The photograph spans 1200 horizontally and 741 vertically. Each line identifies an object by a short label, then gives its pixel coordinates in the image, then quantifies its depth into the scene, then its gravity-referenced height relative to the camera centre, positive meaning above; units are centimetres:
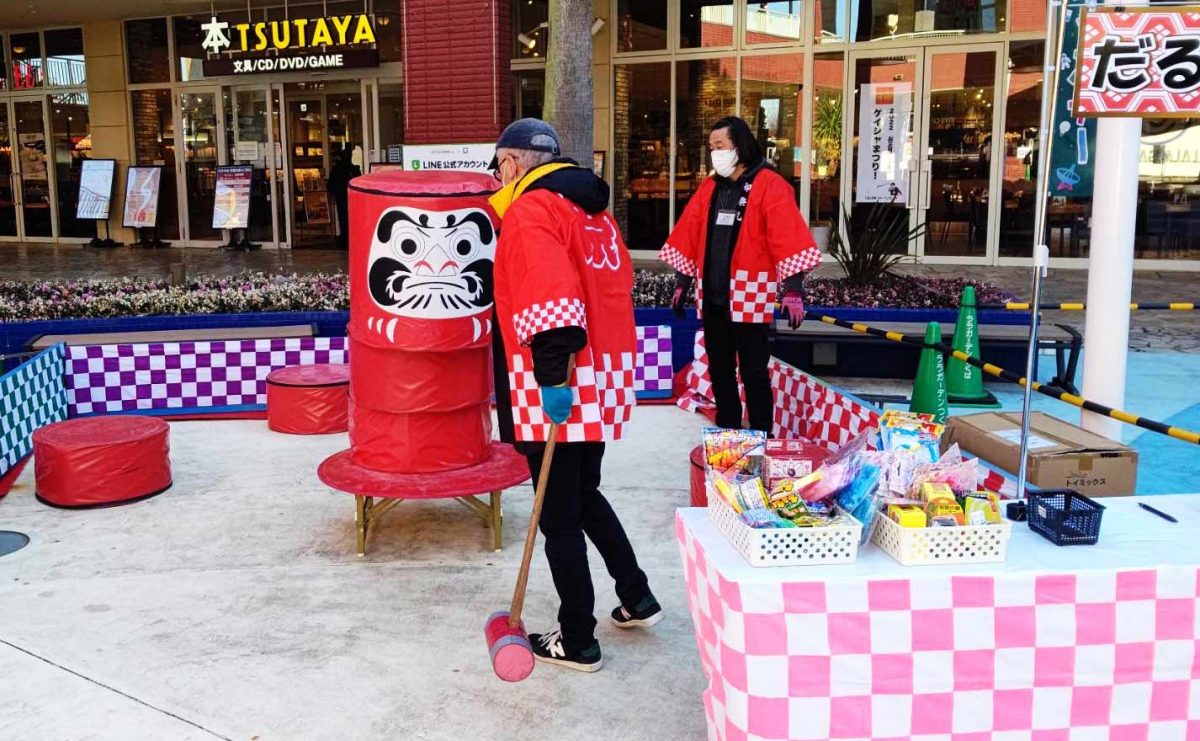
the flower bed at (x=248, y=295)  757 -77
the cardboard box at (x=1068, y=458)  410 -105
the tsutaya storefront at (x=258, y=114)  1538 +124
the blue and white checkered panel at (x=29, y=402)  538 -113
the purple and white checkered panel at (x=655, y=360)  716 -112
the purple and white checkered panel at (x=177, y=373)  661 -112
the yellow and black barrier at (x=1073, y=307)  688 -76
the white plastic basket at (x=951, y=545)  244 -81
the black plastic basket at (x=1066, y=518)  259 -80
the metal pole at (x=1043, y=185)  340 +2
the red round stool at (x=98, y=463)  493 -126
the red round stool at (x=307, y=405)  633 -125
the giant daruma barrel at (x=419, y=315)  423 -49
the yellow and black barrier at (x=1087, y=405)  390 -86
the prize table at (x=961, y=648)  235 -102
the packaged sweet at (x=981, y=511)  248 -75
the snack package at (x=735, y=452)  290 -72
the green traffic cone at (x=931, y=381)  615 -110
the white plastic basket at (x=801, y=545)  242 -80
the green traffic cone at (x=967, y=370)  696 -120
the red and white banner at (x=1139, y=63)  344 +42
